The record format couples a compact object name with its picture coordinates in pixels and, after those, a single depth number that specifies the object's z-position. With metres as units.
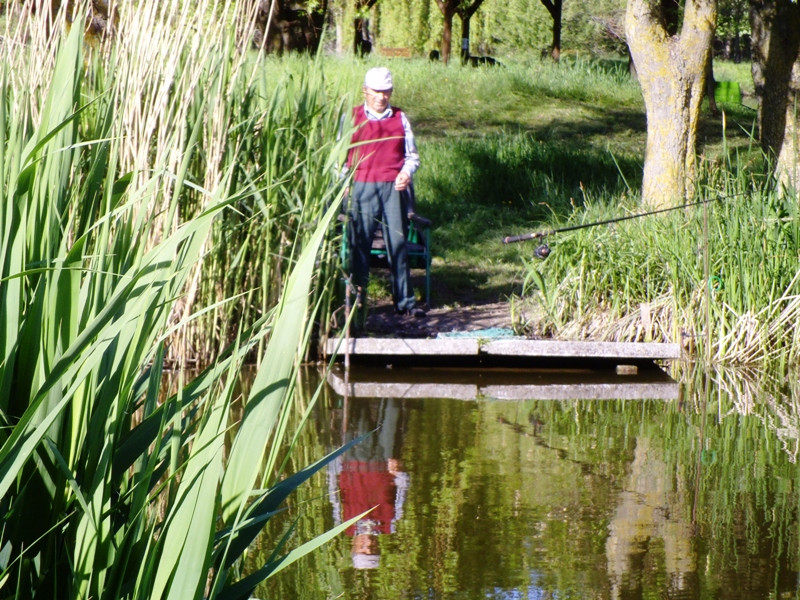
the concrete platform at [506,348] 13.67
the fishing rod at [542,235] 14.22
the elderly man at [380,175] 14.53
